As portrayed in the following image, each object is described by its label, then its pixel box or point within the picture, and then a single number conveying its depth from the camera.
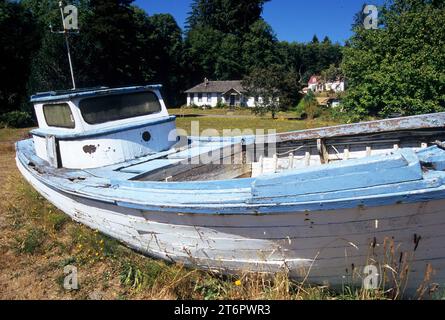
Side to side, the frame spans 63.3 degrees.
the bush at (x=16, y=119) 24.20
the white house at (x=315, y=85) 69.56
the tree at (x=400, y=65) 15.02
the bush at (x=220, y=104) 49.00
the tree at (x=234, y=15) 68.87
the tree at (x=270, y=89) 33.92
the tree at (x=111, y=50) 25.52
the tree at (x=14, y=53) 29.44
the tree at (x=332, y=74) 39.88
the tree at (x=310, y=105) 32.15
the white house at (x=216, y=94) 48.81
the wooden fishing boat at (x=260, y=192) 2.97
